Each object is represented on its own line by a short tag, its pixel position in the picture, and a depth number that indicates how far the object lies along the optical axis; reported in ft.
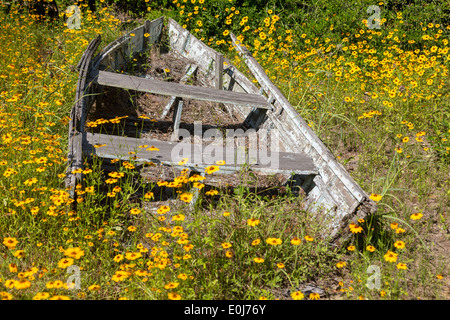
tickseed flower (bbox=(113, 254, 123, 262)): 8.74
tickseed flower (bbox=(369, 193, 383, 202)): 9.68
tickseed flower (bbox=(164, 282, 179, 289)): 7.93
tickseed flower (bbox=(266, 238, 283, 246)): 8.73
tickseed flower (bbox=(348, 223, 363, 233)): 9.30
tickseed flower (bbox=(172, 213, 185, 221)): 8.73
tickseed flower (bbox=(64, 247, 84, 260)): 7.97
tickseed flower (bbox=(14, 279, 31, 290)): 7.14
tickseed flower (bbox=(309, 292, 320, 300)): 8.08
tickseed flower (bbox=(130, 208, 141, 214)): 9.35
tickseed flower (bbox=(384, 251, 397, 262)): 8.37
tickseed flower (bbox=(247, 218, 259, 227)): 8.82
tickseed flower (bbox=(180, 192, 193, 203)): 9.19
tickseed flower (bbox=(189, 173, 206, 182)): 9.76
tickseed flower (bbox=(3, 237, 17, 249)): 8.08
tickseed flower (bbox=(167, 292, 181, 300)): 7.80
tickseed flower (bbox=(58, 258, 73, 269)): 7.83
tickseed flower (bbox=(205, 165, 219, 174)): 10.13
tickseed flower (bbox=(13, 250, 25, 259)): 7.82
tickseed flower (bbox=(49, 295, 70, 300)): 7.08
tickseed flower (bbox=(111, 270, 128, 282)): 7.97
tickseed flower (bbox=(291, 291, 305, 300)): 7.80
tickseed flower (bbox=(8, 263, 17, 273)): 7.68
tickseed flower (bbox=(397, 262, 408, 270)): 8.42
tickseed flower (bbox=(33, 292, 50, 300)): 7.34
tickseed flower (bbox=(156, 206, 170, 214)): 9.00
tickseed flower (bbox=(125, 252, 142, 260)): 8.31
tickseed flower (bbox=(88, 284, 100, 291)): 7.91
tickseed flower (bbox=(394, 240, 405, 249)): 8.59
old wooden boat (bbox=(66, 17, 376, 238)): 11.40
